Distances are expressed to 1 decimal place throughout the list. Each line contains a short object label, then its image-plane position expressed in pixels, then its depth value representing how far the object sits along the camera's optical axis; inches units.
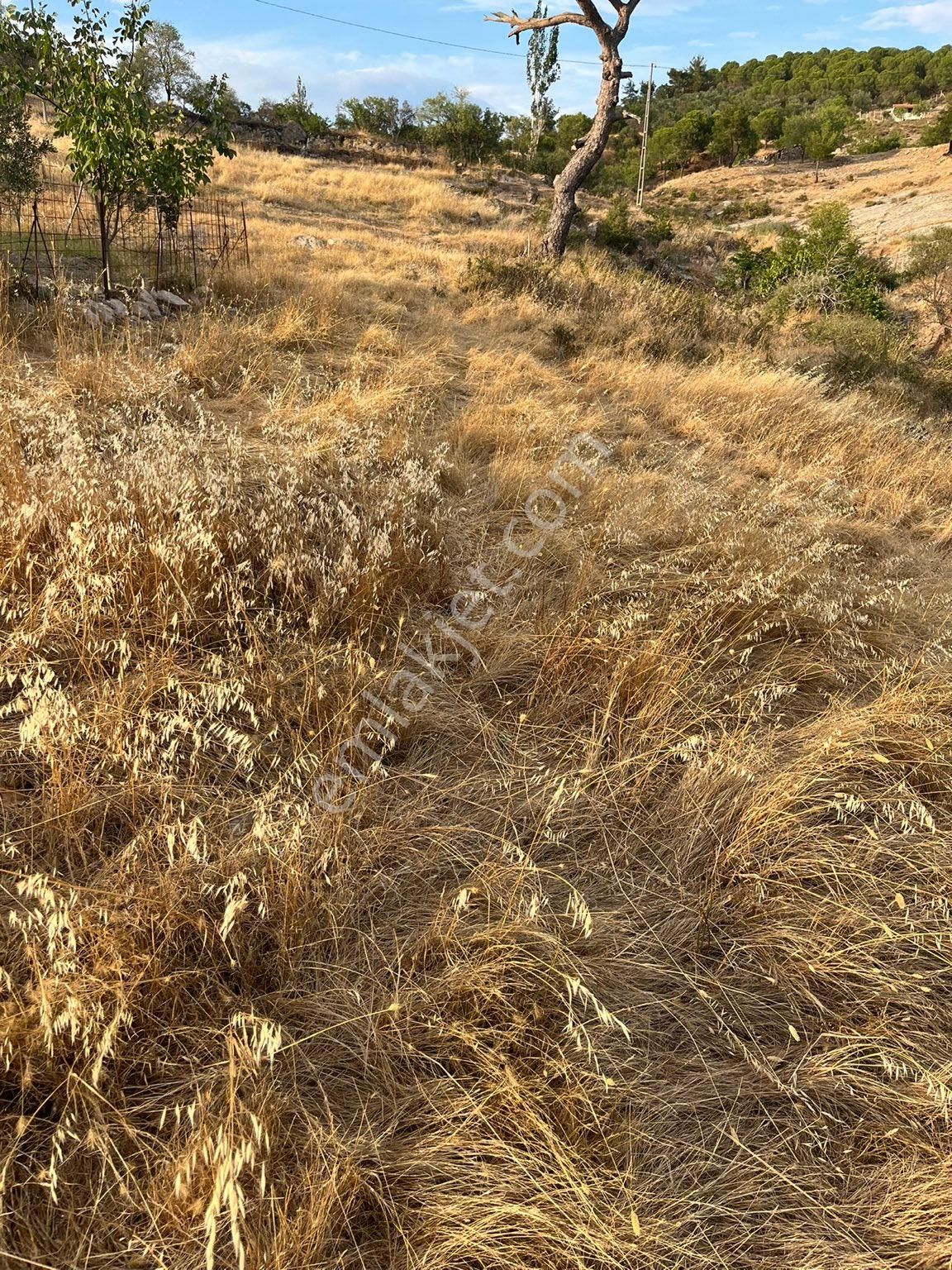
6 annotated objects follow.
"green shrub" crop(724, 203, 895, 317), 431.8
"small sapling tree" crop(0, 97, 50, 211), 273.3
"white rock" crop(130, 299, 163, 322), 221.9
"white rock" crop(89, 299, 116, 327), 205.3
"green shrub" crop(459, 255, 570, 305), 346.0
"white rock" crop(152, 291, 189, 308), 244.7
